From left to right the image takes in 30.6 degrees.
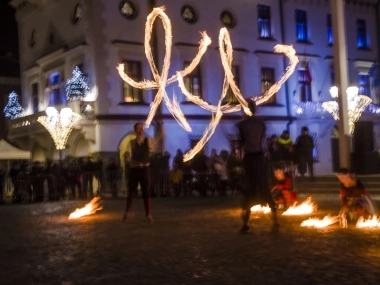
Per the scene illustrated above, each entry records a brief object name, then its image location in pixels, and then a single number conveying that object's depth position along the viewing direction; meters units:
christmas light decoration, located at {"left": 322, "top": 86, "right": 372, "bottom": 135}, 32.94
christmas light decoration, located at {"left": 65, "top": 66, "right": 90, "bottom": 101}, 31.05
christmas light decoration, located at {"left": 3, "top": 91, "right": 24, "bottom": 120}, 37.78
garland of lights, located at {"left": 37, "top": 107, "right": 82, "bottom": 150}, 30.80
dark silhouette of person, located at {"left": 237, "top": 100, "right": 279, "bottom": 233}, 11.15
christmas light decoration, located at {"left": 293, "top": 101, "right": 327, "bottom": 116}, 37.19
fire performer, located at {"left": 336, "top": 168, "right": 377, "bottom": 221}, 11.97
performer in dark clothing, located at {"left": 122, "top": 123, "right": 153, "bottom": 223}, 13.69
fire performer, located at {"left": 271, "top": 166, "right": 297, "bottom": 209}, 15.35
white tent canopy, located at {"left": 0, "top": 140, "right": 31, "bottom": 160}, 30.27
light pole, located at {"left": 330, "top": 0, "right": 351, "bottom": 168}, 15.68
